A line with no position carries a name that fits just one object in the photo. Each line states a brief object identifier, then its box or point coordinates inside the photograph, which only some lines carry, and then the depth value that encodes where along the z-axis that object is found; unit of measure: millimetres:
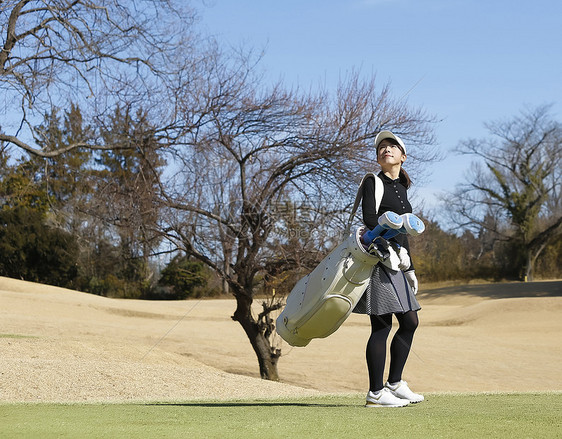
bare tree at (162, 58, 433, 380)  12055
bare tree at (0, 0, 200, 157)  12359
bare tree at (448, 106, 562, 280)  50375
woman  5246
